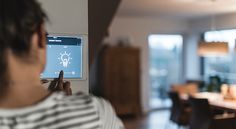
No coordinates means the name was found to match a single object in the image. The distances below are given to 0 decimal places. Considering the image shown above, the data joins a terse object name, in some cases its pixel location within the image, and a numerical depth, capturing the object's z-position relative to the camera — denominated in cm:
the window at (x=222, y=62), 698
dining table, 427
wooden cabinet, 669
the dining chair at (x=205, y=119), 377
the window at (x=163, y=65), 778
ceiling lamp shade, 474
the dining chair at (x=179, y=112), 480
